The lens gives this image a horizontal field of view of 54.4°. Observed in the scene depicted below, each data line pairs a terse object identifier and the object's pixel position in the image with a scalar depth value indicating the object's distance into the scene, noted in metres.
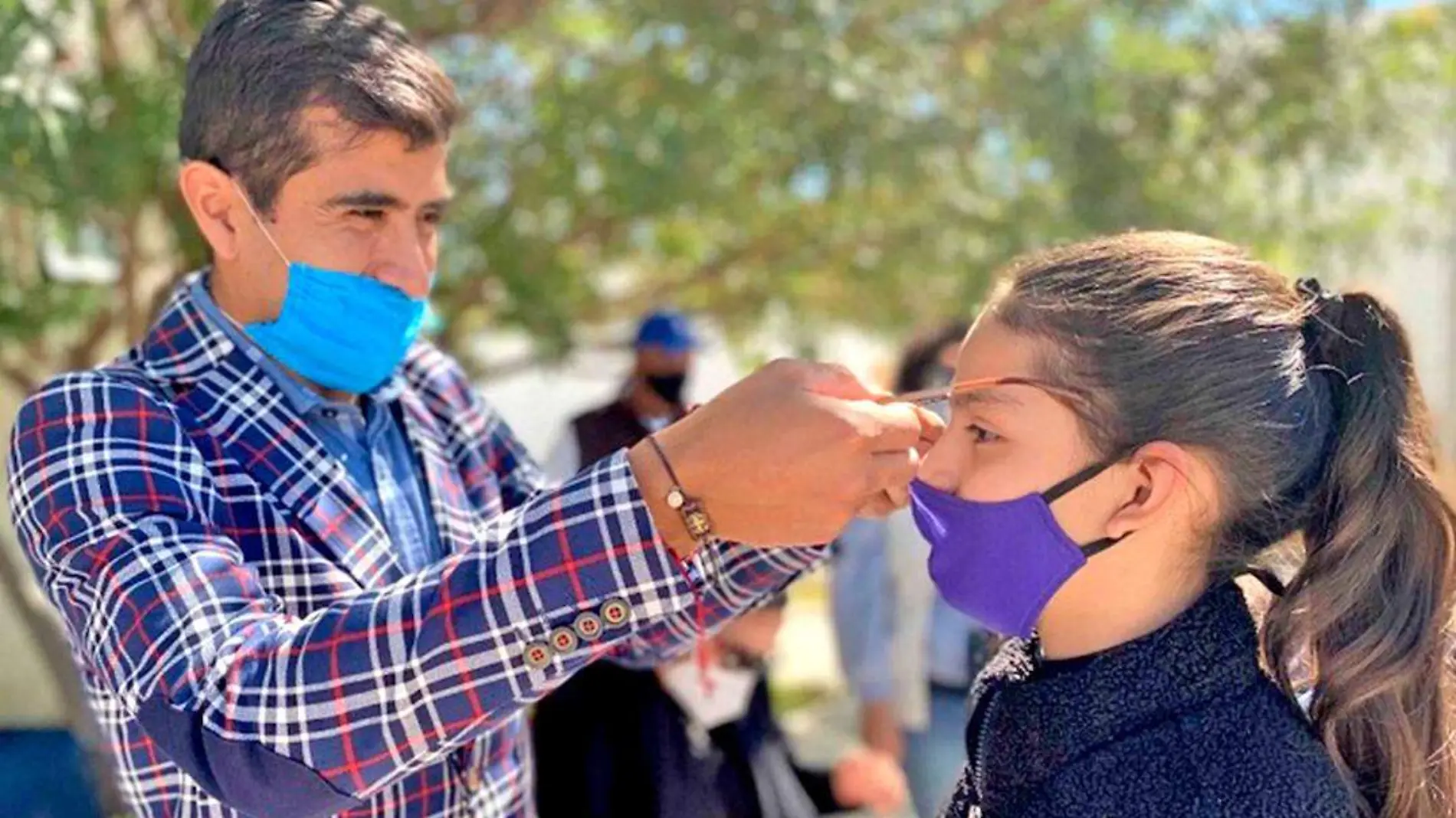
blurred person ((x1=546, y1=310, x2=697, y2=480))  3.65
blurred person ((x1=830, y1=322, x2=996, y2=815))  4.49
